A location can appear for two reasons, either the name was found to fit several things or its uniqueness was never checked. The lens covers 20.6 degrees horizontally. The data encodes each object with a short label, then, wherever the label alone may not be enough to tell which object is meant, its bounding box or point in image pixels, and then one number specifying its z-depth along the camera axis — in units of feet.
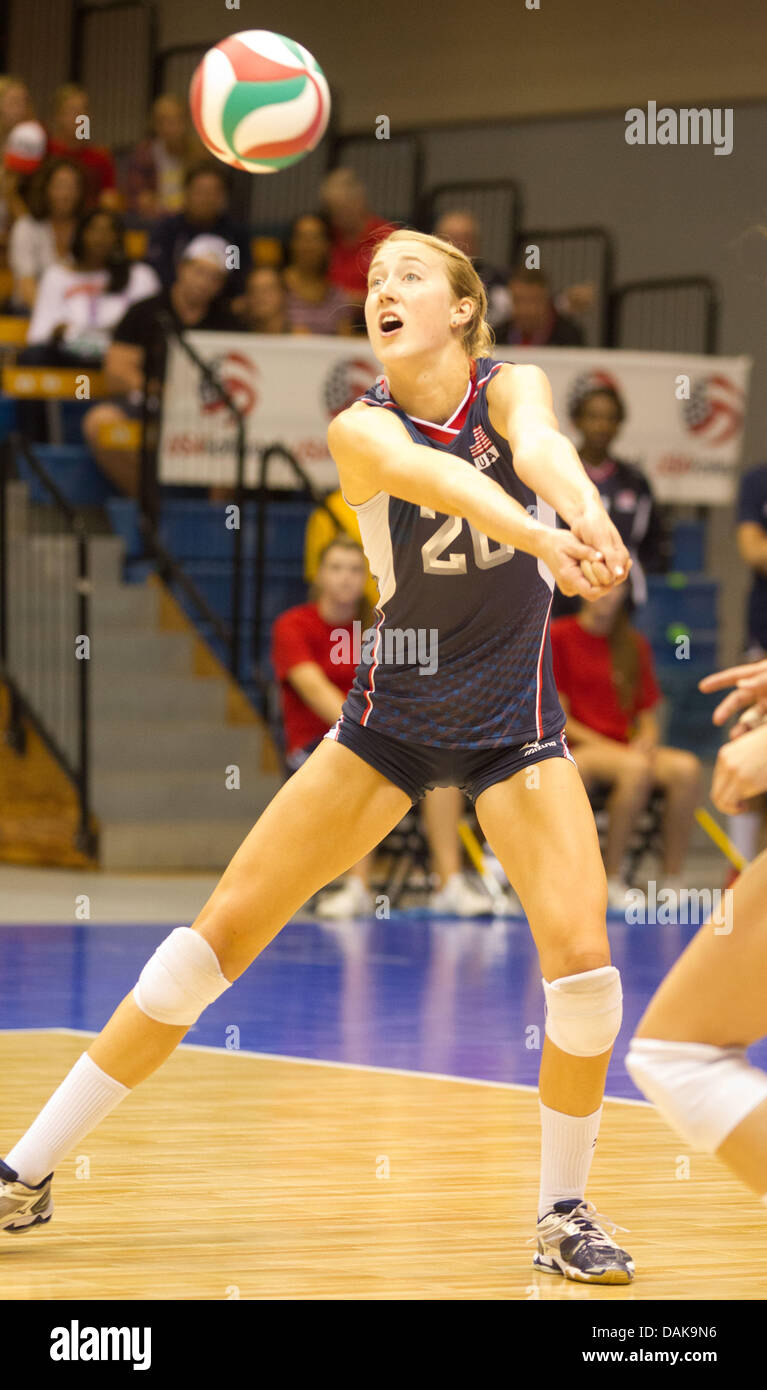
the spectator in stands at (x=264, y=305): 40.73
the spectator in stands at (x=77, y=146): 47.03
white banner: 39.24
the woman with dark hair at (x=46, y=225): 42.73
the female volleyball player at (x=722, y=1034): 9.34
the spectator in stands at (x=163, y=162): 47.44
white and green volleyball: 19.79
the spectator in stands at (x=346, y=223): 43.88
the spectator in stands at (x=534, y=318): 41.91
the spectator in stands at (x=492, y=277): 38.75
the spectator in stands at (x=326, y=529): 35.40
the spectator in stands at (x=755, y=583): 29.81
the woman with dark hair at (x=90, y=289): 42.16
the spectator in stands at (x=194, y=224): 42.96
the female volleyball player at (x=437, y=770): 12.36
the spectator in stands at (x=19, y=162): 45.06
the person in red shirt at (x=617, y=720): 34.22
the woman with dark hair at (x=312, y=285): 42.37
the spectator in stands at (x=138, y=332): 40.24
